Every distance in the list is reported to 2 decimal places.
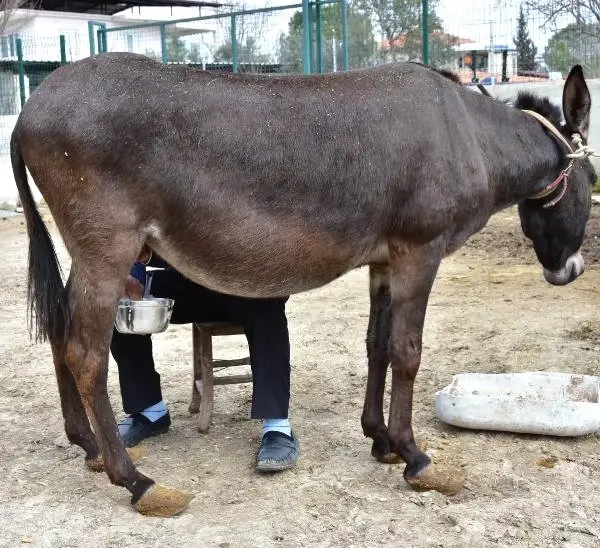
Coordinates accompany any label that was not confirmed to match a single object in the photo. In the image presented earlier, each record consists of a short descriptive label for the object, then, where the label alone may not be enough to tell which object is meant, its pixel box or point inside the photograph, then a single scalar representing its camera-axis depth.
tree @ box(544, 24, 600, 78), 9.95
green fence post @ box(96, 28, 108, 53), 13.67
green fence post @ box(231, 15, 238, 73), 12.08
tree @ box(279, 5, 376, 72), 10.88
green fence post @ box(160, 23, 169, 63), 13.05
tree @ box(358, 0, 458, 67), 10.16
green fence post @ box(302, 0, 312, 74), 10.82
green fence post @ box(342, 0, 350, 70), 10.79
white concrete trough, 3.84
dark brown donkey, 3.01
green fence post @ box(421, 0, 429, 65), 9.98
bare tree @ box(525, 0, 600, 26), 9.18
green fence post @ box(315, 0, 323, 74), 10.94
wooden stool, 4.08
